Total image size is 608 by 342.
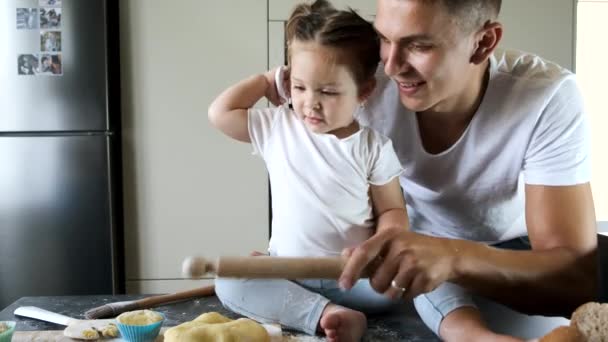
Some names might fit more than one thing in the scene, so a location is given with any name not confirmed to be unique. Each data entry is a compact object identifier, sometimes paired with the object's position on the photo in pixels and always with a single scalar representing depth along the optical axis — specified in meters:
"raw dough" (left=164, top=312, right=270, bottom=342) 0.89
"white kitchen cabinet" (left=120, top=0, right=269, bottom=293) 2.06
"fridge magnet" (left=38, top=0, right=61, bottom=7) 2.02
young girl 1.14
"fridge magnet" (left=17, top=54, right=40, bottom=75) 2.04
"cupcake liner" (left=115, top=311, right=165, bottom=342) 0.95
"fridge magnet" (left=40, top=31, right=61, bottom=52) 2.03
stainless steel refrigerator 2.02
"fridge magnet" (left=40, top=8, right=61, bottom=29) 2.02
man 0.96
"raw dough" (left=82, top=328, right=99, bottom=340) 0.97
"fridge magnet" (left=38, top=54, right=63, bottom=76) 2.03
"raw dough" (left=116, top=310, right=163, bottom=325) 0.97
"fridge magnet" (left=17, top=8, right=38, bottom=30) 2.03
